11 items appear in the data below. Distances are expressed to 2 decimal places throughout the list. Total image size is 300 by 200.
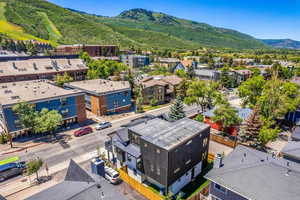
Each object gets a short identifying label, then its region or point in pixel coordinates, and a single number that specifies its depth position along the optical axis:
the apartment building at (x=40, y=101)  33.98
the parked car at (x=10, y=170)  24.58
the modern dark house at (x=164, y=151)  20.77
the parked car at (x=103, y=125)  39.94
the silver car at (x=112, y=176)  24.05
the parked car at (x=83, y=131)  36.85
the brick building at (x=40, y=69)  61.78
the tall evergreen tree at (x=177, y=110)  38.41
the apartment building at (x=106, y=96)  47.06
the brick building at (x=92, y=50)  118.81
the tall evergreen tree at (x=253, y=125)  30.53
